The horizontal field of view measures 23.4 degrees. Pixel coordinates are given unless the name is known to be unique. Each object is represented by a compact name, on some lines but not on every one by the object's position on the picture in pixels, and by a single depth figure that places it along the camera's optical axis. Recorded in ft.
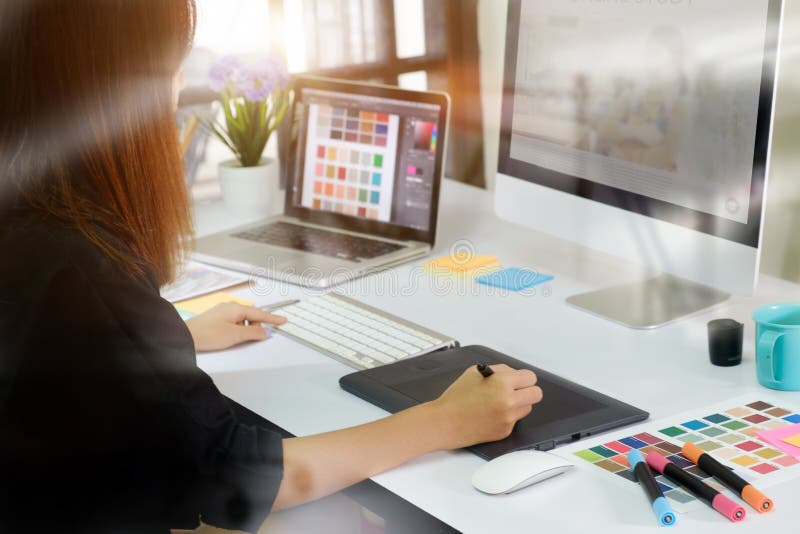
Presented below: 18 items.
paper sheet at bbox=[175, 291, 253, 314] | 9.11
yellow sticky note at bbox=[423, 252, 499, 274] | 9.56
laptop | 9.71
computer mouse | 7.19
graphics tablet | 7.55
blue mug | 7.83
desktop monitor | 8.05
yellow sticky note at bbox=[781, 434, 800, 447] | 7.44
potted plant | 10.43
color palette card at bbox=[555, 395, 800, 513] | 7.25
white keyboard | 8.39
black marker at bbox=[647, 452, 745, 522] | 6.99
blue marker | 6.98
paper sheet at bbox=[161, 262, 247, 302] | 9.31
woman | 7.01
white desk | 7.11
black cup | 8.10
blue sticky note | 9.27
